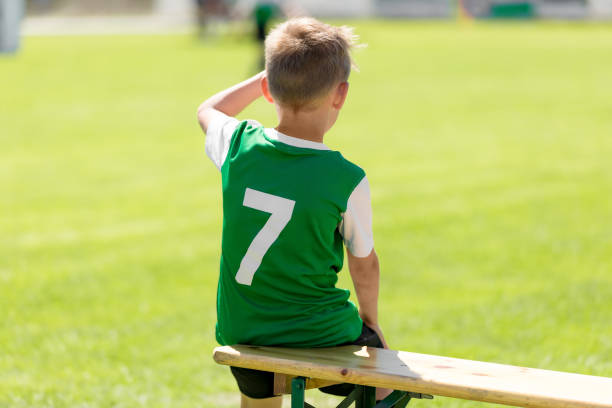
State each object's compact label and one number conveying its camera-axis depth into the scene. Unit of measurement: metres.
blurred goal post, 56.97
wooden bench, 5.98
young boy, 6.24
